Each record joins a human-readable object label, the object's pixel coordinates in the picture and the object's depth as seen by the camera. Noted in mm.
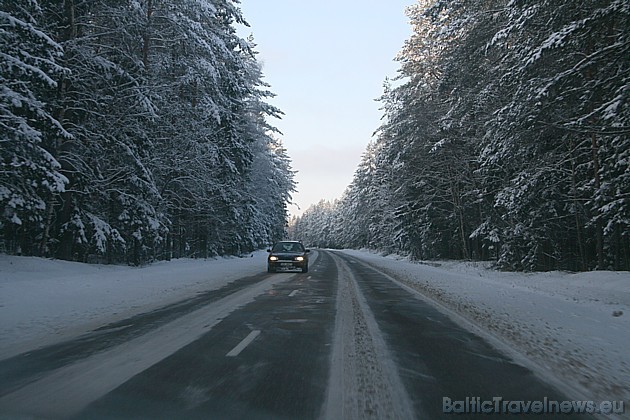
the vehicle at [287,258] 23984
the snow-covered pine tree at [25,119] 13391
